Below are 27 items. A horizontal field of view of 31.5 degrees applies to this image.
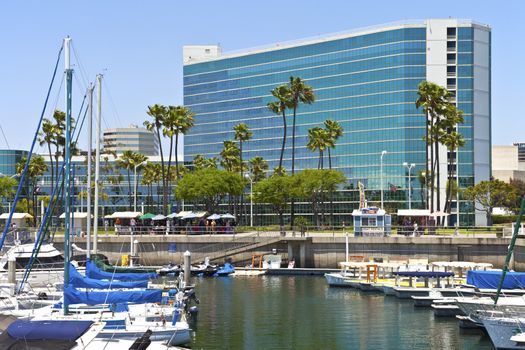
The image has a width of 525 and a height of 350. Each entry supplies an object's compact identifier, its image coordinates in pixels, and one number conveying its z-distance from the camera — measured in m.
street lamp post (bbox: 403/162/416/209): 168.43
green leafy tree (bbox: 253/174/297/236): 128.00
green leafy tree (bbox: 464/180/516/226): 158.62
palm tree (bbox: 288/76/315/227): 124.31
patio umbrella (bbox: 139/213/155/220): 117.88
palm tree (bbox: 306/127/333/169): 131.12
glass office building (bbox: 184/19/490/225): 171.88
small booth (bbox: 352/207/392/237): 94.25
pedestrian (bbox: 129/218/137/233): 102.22
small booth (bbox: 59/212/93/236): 116.61
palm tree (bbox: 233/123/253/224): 142.93
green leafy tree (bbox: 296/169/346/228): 127.75
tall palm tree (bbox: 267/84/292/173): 124.75
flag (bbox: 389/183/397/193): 159.85
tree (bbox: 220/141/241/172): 147.12
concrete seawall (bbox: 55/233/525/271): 87.44
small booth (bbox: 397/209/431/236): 97.21
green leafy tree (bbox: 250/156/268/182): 155.50
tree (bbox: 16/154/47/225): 143.25
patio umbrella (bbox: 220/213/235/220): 112.69
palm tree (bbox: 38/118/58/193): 129.25
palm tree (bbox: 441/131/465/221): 122.31
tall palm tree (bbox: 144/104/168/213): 123.75
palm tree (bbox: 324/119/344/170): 132.50
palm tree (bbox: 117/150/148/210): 157.75
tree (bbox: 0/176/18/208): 154.50
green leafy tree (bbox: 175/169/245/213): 128.12
